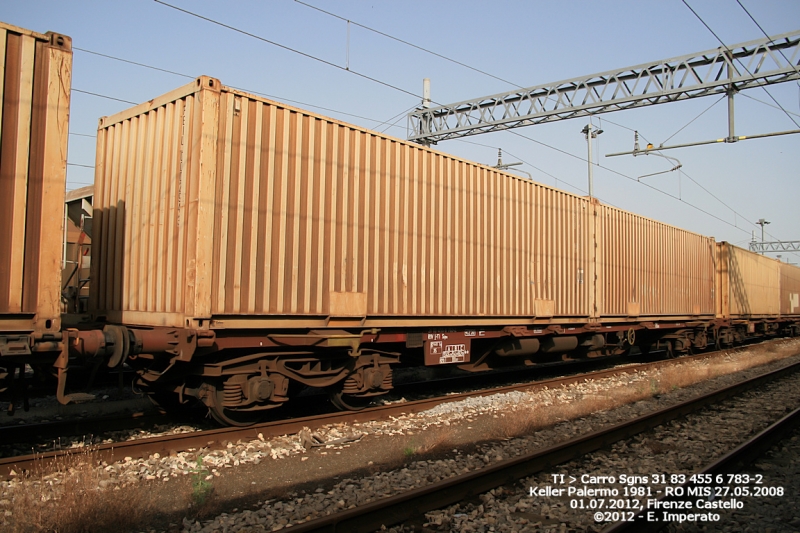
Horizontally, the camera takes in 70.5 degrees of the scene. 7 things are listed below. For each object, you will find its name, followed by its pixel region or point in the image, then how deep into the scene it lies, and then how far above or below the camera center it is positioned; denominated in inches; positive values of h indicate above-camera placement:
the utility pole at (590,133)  947.9 +307.7
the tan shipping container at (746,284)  844.0 +42.3
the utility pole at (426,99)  818.2 +295.7
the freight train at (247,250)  189.8 +25.4
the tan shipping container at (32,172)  181.9 +41.6
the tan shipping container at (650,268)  542.6 +44.0
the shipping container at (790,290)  1269.7 +46.6
